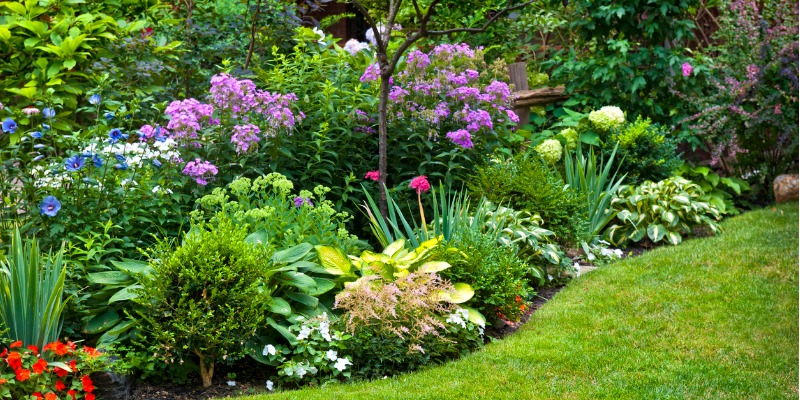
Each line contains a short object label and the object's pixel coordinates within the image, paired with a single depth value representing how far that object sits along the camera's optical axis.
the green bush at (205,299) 4.10
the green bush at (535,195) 6.52
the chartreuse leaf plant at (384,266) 4.76
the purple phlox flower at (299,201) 5.44
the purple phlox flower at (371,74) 6.56
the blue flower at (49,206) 4.49
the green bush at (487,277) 4.93
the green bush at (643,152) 7.96
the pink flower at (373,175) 5.96
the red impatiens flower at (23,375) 3.69
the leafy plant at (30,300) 3.97
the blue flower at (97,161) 4.72
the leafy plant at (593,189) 7.04
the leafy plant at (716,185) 8.40
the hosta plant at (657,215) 7.13
